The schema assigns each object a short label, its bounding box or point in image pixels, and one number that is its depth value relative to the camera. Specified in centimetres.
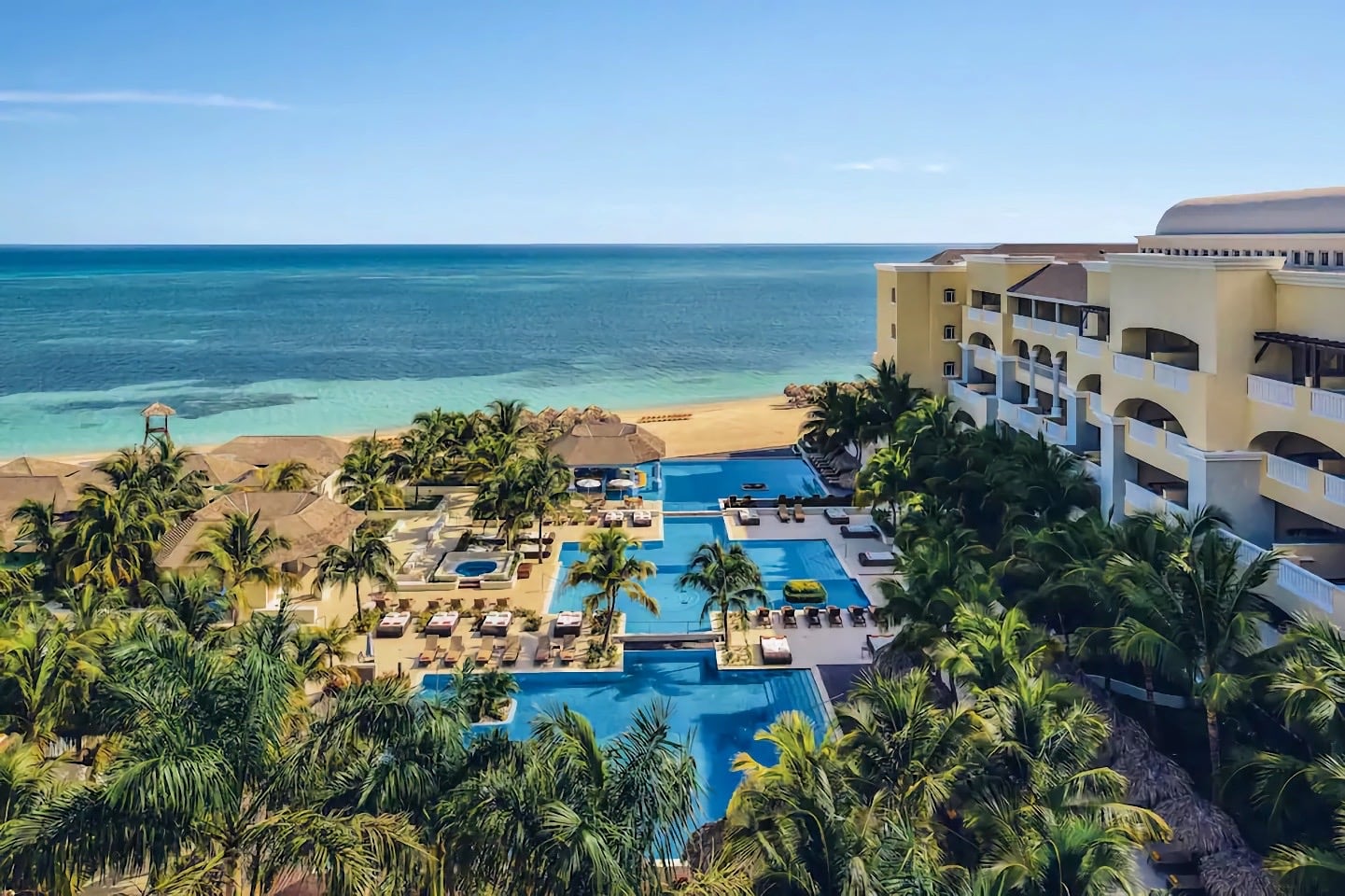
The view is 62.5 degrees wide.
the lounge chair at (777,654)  2672
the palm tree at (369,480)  3972
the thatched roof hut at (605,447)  4591
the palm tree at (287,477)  3912
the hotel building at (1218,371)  2284
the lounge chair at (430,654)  2734
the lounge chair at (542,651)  2745
